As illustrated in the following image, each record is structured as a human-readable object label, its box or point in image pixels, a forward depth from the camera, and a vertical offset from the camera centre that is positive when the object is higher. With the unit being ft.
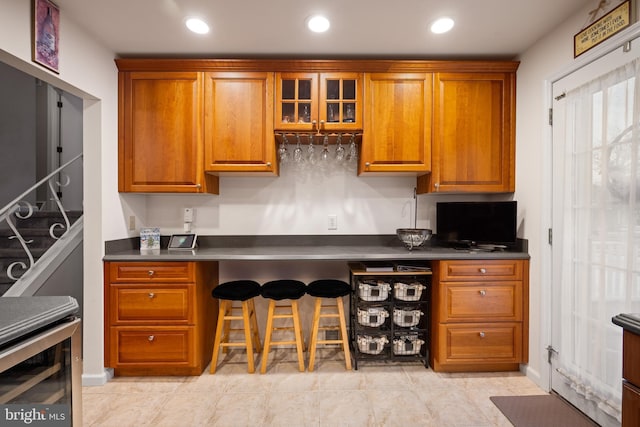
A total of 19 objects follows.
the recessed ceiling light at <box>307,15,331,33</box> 6.82 +4.09
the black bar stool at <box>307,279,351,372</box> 7.91 -2.39
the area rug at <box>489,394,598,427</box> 6.19 -4.07
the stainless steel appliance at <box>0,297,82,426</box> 2.80 -1.48
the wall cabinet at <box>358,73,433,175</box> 8.32 +2.27
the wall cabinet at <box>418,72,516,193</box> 8.37 +2.07
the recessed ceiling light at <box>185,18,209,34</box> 6.92 +4.09
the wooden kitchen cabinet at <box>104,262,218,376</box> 7.53 -2.47
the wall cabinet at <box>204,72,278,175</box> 8.28 +2.30
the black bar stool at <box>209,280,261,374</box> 7.78 -2.34
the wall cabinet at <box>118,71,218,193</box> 8.25 +2.02
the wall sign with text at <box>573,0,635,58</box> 5.48 +3.40
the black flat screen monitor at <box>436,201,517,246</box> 8.07 -0.29
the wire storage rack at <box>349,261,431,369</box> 8.05 -2.63
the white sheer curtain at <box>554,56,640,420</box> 5.41 -0.36
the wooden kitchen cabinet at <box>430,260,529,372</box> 7.82 -2.48
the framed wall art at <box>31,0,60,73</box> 5.80 +3.32
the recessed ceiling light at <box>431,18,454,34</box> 6.92 +4.11
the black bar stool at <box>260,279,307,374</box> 7.81 -2.31
